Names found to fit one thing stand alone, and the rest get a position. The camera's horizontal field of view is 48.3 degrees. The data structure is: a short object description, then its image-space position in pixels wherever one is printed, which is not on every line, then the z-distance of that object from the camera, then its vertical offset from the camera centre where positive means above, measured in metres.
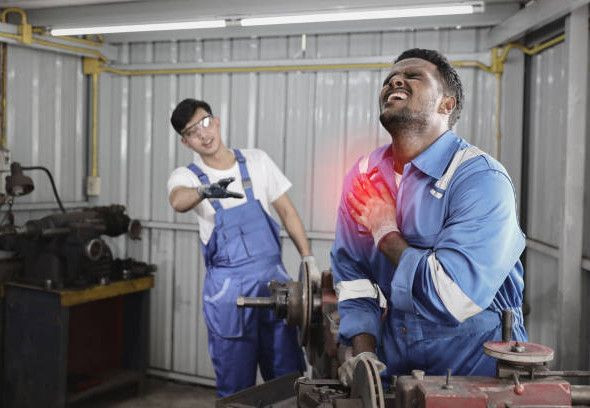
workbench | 3.58 -0.90
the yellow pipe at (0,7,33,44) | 3.77 +0.93
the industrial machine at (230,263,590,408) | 1.26 -0.37
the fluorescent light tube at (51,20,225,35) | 3.46 +0.91
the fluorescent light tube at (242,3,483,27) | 2.96 +0.87
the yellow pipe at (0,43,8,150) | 3.84 +0.52
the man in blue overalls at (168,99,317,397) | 3.24 -0.27
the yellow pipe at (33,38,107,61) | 3.93 +0.90
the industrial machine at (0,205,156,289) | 3.58 -0.33
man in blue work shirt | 1.50 -0.10
